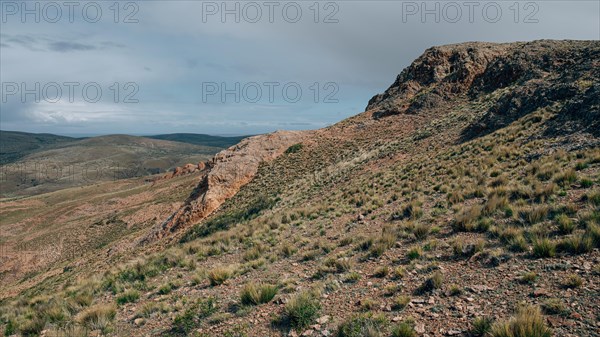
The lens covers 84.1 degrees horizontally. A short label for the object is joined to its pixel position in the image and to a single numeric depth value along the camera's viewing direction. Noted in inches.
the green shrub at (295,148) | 1445.6
